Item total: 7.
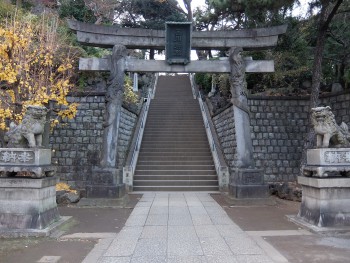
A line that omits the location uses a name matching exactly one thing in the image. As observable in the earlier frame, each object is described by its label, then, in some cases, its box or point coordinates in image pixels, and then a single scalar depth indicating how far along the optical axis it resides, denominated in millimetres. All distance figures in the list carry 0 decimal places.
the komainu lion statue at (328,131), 7195
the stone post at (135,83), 24141
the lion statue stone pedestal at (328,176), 6875
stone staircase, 13586
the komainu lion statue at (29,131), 6797
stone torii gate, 10615
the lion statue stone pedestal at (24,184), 6500
